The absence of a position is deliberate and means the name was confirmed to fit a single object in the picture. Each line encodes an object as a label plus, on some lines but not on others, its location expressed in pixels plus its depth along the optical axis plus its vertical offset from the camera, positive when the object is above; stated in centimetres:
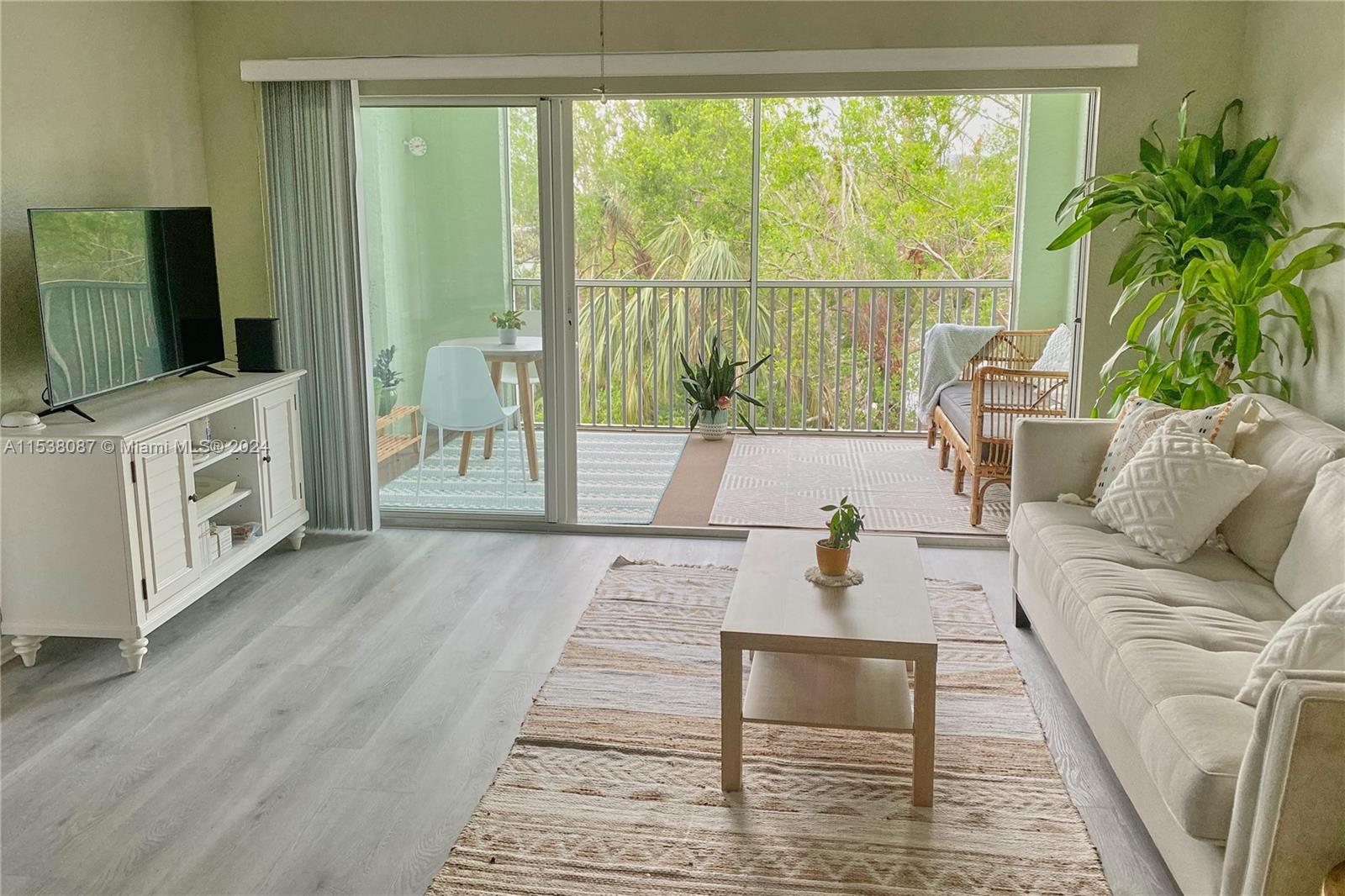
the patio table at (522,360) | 470 -45
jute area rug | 228 -126
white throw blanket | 594 -51
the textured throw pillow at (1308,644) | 196 -70
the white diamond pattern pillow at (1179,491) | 298 -65
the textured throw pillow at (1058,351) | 545 -49
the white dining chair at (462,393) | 477 -60
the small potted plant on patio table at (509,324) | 467 -30
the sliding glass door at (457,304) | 457 -22
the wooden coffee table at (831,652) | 249 -89
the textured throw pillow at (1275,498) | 288 -64
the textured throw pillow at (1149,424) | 316 -51
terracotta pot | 281 -78
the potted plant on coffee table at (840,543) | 281 -74
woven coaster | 280 -83
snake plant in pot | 673 -84
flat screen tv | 341 -14
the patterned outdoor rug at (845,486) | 498 -118
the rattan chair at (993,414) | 479 -73
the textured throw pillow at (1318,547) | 259 -70
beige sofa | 174 -85
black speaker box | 436 -36
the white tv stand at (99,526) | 328 -82
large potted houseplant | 354 -2
